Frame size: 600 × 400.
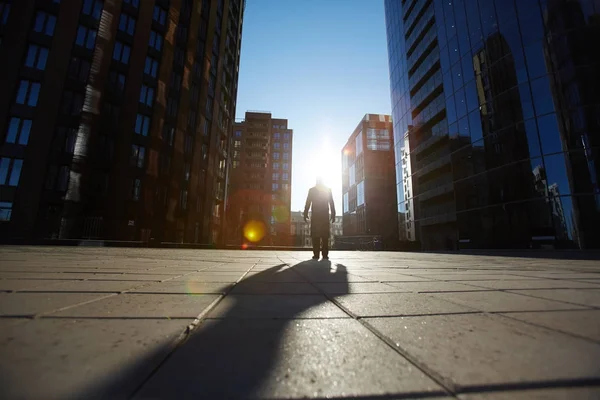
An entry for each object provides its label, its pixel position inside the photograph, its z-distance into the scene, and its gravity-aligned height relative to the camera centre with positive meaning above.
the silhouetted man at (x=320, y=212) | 6.20 +0.75
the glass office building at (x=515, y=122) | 12.62 +7.10
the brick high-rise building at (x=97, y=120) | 18.12 +9.16
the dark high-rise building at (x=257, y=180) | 58.84 +14.69
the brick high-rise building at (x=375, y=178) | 51.12 +13.01
